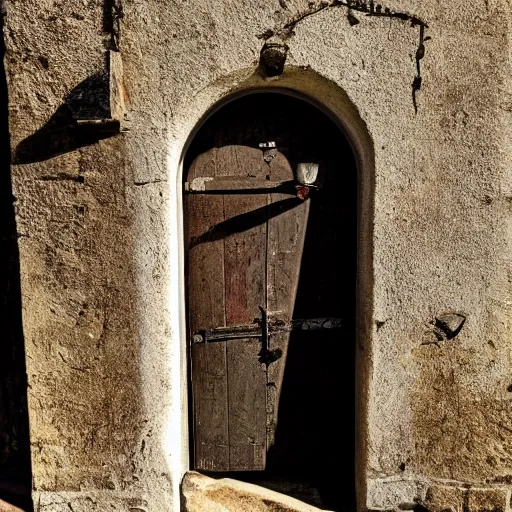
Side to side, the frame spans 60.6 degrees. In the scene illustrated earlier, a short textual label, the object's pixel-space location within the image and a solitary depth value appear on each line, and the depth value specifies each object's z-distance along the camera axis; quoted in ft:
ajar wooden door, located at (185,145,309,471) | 7.54
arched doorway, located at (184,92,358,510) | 7.55
